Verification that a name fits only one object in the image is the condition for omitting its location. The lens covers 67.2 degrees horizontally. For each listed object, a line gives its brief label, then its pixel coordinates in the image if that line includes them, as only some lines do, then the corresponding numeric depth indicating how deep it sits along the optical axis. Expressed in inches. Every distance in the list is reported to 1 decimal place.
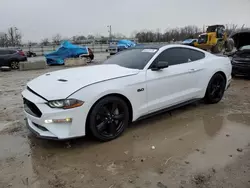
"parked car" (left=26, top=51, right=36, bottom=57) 993.9
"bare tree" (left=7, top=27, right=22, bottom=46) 1791.1
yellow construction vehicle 690.2
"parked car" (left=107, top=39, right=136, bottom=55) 862.6
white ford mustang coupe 103.8
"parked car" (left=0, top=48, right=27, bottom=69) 503.9
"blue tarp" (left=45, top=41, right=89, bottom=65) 582.5
